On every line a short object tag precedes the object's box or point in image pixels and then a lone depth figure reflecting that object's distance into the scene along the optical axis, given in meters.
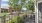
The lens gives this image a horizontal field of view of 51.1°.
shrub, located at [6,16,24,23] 2.31
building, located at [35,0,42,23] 2.05
